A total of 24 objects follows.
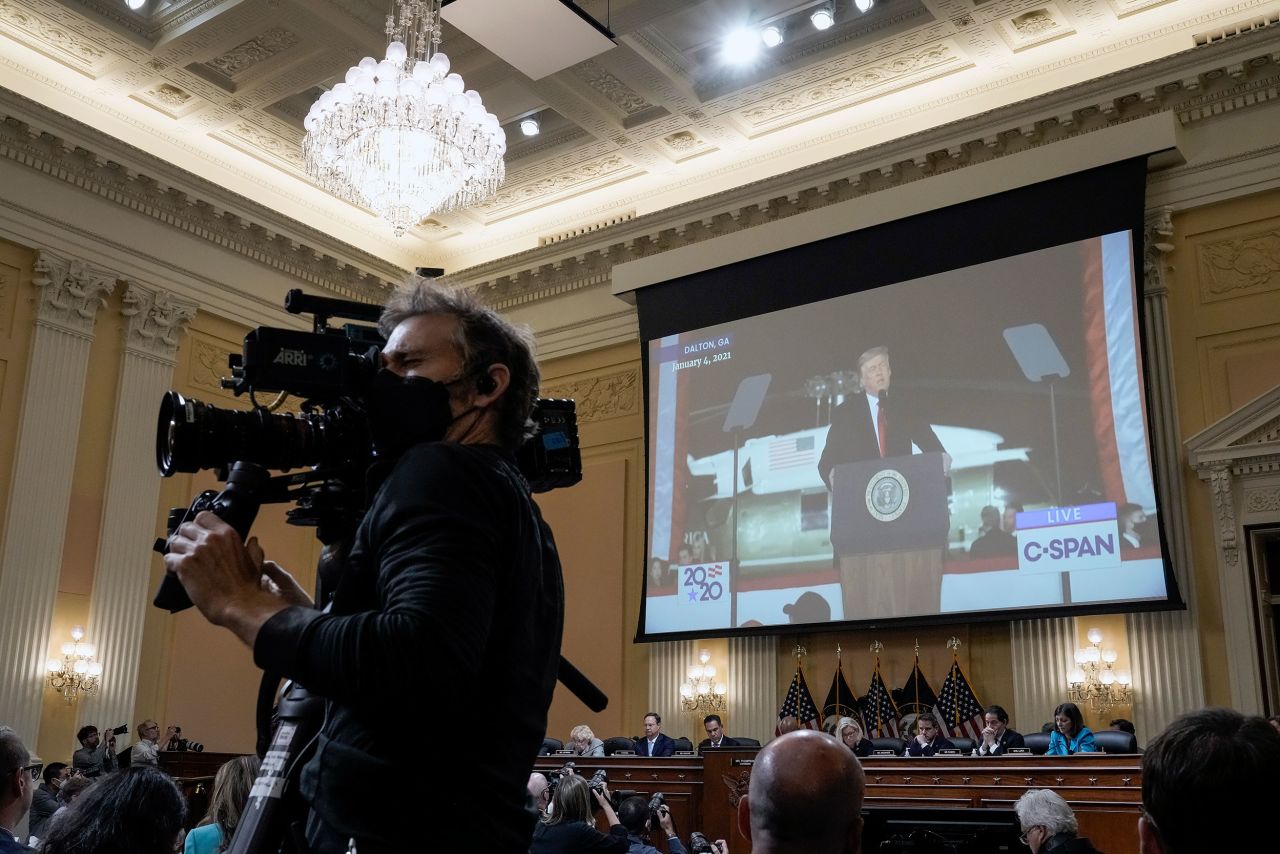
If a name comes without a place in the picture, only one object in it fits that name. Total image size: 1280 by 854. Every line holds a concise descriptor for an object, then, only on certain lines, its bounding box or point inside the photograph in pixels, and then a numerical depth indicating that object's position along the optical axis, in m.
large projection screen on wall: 9.23
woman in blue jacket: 7.46
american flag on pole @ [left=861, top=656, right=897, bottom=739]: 10.00
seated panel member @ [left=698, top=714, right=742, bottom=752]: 9.65
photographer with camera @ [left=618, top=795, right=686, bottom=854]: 5.13
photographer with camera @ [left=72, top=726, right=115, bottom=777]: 9.12
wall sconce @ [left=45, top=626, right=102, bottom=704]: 10.41
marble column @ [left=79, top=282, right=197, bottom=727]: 10.81
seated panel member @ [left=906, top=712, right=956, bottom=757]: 8.36
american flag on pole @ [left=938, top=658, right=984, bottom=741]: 9.59
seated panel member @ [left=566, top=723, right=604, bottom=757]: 9.45
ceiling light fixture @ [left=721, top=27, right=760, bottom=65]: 10.71
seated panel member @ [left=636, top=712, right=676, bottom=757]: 9.59
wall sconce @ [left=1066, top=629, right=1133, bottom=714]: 9.05
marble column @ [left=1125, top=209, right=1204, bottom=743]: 8.80
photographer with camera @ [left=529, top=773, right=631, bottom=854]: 4.27
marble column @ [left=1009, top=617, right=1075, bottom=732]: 9.30
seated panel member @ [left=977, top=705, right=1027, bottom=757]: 7.95
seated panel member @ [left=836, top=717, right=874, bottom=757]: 8.62
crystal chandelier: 8.78
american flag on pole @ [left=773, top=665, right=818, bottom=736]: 10.34
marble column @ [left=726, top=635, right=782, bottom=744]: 10.80
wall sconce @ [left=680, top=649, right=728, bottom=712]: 11.12
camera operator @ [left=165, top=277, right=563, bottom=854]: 1.18
